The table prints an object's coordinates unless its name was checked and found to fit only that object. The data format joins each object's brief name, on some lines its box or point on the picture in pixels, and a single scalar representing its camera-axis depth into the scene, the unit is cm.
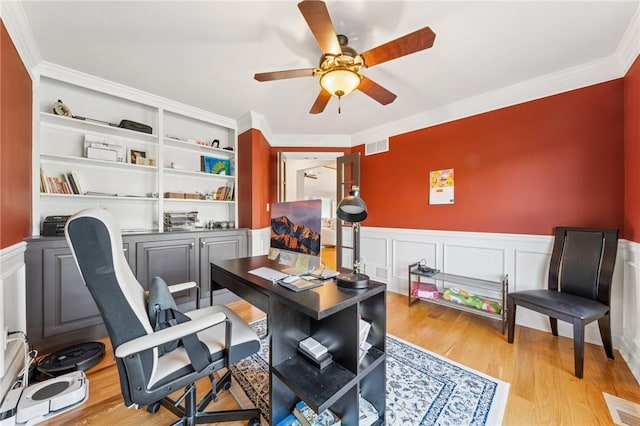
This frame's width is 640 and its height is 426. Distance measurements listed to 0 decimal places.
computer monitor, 136
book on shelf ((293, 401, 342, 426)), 119
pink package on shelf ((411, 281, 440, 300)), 285
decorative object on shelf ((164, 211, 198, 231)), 298
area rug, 139
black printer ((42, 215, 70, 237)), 211
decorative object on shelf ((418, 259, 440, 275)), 293
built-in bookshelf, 235
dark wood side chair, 173
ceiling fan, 131
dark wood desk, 109
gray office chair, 88
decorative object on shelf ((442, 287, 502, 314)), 246
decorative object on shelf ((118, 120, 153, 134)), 258
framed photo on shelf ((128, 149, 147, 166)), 274
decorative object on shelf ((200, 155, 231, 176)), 330
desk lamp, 125
